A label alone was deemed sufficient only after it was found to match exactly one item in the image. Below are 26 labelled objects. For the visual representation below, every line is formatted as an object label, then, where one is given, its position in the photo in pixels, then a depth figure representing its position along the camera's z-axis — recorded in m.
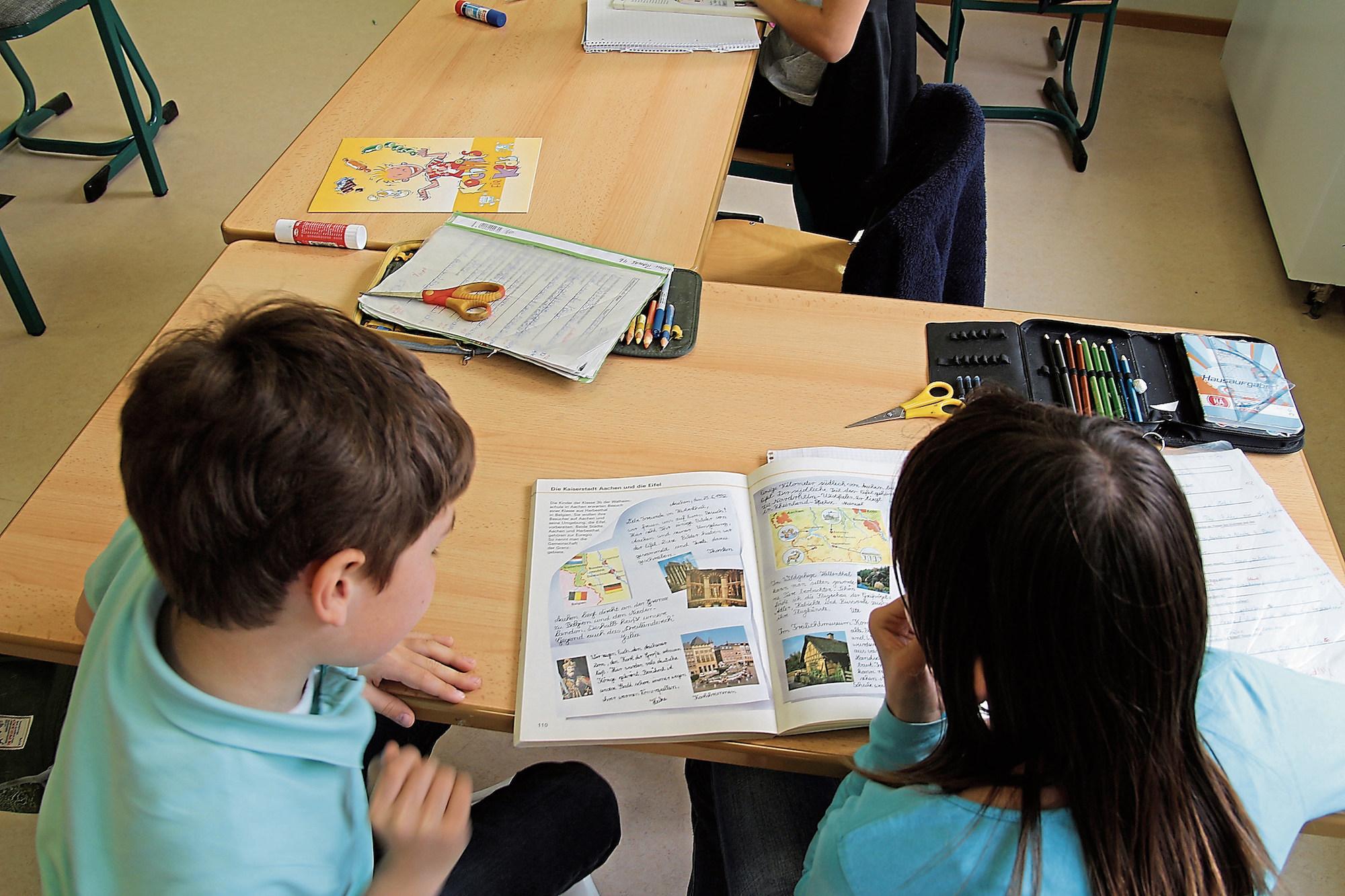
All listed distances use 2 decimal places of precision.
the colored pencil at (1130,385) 1.04
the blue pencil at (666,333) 1.15
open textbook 0.82
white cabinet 2.28
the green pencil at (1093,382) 1.05
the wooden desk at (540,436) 0.88
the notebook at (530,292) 1.12
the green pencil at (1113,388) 1.05
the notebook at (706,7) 1.79
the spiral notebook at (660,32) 1.70
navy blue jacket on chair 1.26
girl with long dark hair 0.58
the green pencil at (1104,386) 1.05
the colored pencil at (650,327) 1.15
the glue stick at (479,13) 1.76
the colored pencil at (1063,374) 1.06
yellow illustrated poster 1.35
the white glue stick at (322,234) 1.27
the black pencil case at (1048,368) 1.03
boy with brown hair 0.63
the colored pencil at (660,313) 1.16
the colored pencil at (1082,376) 1.06
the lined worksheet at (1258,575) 0.83
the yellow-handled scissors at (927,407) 1.07
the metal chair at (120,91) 2.28
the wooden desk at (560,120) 1.32
